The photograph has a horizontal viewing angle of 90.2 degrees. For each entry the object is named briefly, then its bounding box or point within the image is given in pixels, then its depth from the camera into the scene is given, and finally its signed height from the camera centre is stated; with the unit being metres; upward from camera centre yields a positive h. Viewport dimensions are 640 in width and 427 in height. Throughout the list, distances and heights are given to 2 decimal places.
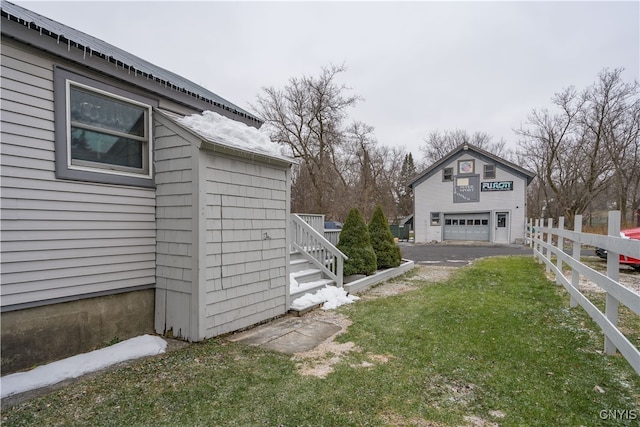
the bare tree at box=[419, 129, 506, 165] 36.47 +8.46
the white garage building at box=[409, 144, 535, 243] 20.30 +1.07
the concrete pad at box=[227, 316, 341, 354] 3.79 -1.58
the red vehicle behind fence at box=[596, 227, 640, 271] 7.81 -0.53
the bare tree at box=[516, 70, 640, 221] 21.98 +5.41
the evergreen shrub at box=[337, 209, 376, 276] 7.69 -0.76
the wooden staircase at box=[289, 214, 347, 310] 6.45 -0.92
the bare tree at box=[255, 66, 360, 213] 22.17 +6.82
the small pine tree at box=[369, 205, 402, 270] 8.80 -0.77
